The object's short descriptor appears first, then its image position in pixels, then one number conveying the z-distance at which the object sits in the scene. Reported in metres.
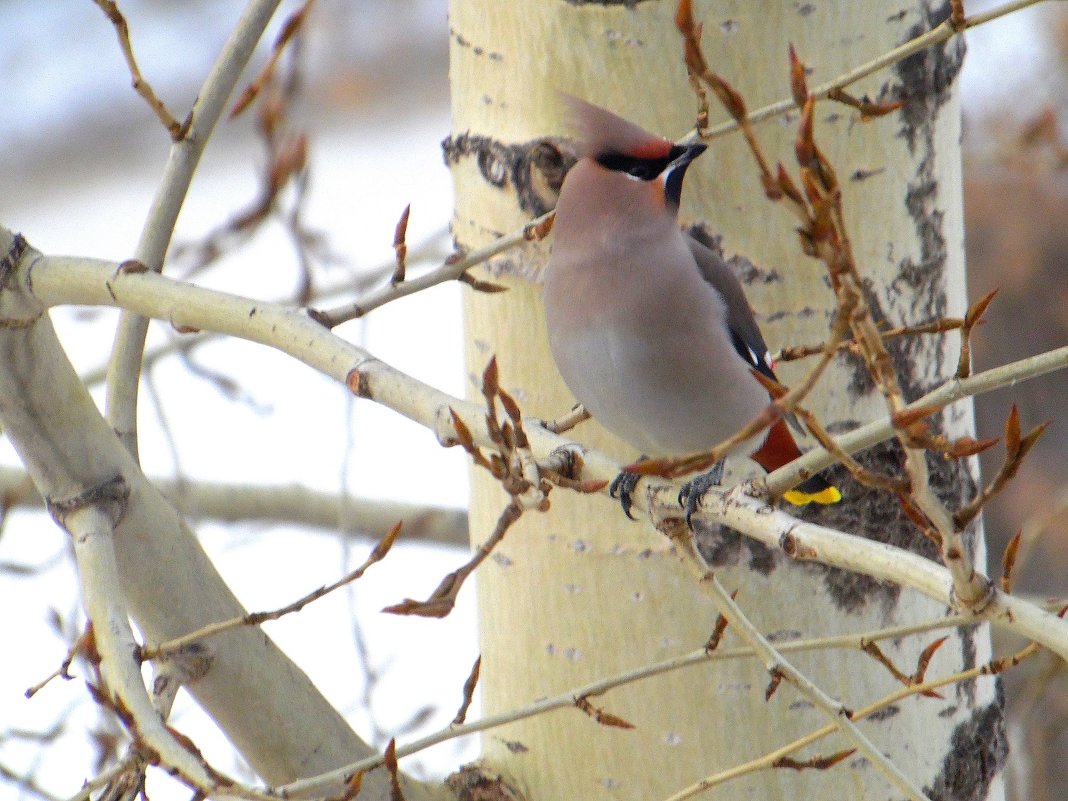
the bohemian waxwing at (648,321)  7.72
